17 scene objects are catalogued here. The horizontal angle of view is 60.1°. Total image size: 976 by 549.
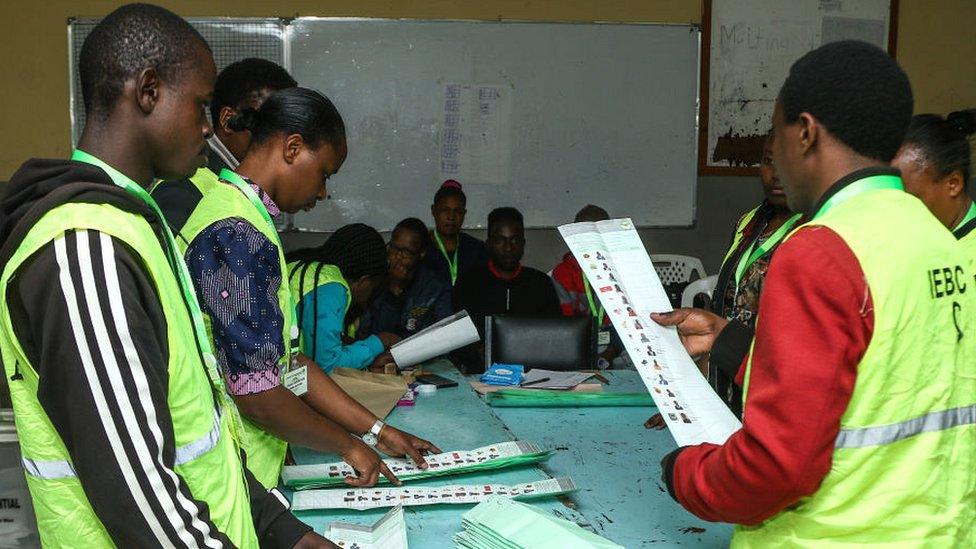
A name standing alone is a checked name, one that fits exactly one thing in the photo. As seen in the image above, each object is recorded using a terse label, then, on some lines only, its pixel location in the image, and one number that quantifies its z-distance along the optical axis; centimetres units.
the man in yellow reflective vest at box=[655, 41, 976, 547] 97
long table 157
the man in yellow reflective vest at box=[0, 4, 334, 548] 90
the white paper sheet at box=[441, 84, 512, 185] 500
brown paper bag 237
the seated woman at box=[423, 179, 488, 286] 462
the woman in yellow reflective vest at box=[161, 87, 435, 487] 139
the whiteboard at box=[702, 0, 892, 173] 521
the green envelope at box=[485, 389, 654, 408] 248
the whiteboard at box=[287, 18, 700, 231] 490
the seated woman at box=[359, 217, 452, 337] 391
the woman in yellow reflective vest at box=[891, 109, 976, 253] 200
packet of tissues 278
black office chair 337
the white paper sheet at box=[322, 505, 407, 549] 142
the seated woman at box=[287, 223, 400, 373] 230
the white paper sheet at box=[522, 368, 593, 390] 269
